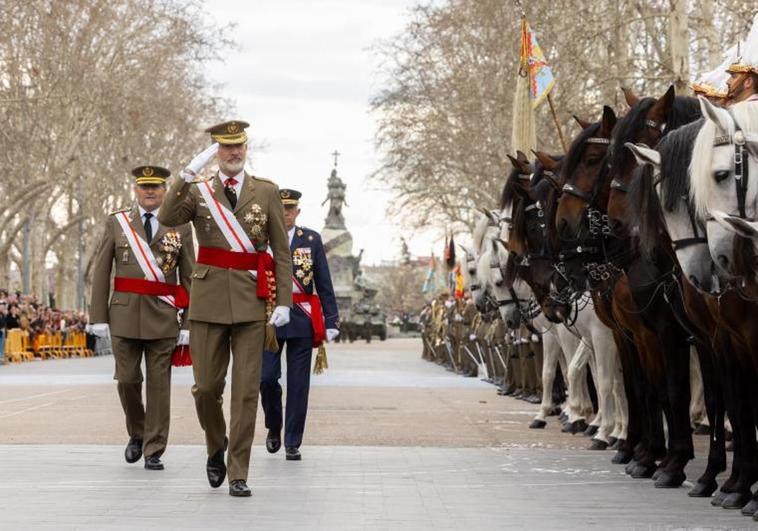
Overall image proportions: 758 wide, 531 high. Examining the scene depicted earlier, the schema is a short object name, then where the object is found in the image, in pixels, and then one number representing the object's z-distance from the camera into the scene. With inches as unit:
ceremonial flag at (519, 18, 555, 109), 934.4
